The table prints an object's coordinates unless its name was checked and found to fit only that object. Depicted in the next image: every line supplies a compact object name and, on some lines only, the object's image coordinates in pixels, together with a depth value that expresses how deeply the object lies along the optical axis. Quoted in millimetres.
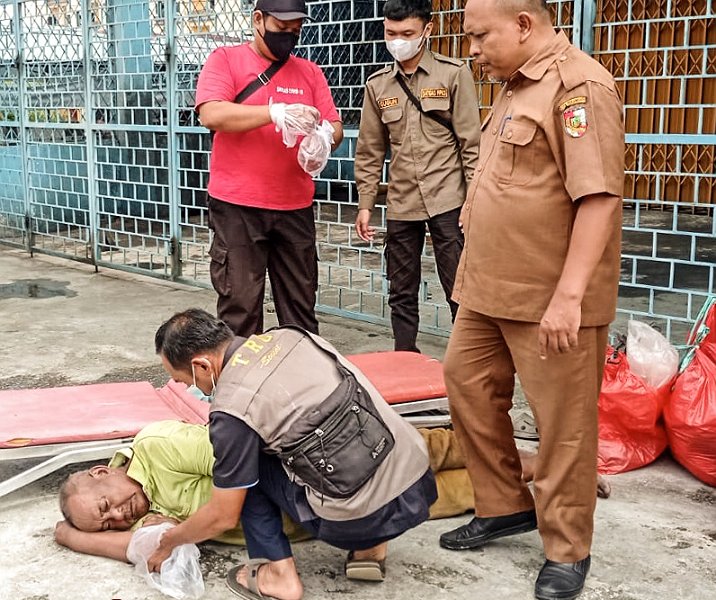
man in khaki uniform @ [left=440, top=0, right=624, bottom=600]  2211
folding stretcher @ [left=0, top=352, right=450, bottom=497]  3021
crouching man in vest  2293
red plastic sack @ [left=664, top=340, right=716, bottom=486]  3234
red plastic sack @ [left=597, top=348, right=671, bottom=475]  3365
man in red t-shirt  3635
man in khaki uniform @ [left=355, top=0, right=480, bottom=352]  4051
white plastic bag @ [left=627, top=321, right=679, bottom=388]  3443
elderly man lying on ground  2734
